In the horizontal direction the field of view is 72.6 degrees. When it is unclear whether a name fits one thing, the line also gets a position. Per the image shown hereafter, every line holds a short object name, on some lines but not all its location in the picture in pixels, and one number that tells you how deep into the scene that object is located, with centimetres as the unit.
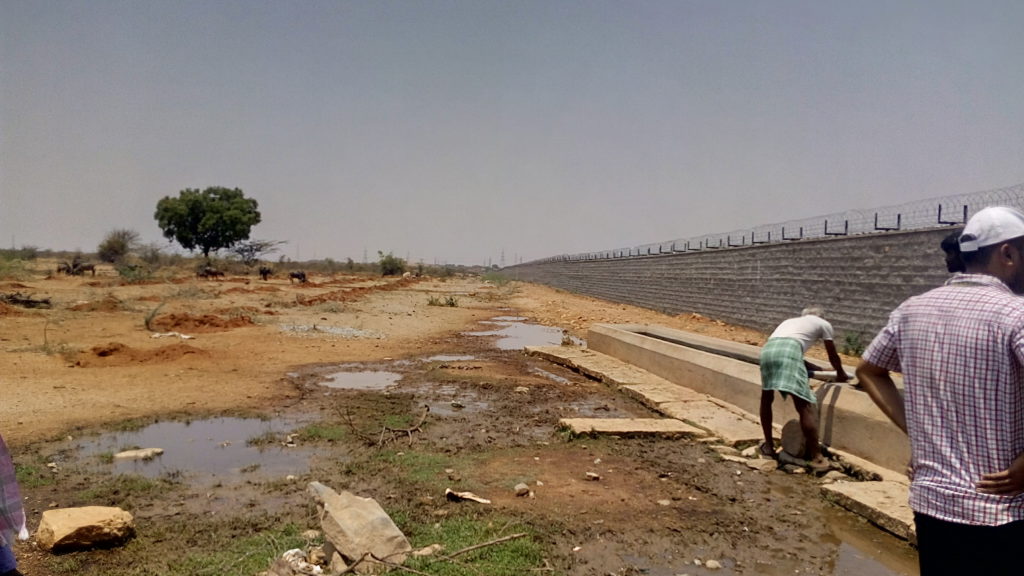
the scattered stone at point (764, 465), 638
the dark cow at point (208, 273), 3906
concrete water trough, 614
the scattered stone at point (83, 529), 421
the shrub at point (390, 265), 7081
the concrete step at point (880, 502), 480
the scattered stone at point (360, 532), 388
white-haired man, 627
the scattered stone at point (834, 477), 598
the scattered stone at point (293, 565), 373
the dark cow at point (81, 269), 3757
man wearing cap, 210
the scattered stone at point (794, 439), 645
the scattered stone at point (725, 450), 689
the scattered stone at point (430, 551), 412
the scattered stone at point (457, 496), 522
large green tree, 5478
